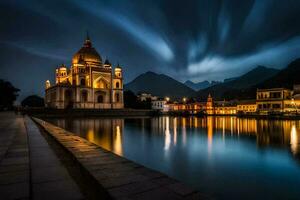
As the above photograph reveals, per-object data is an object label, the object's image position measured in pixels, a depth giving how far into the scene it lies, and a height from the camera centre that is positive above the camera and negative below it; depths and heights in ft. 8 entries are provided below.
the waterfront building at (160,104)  405.41 -0.50
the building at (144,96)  440.12 +17.11
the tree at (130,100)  317.22 +6.64
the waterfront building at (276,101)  230.68 +1.81
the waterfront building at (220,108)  304.63 -6.36
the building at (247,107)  267.57 -4.82
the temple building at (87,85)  244.63 +23.18
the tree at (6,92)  152.99 +9.94
